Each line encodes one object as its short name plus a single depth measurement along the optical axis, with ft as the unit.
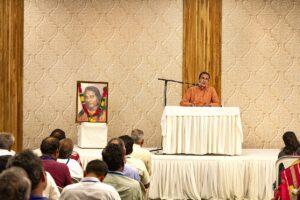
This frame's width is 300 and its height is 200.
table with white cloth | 27.22
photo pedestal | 30.14
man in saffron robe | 29.37
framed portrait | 30.40
